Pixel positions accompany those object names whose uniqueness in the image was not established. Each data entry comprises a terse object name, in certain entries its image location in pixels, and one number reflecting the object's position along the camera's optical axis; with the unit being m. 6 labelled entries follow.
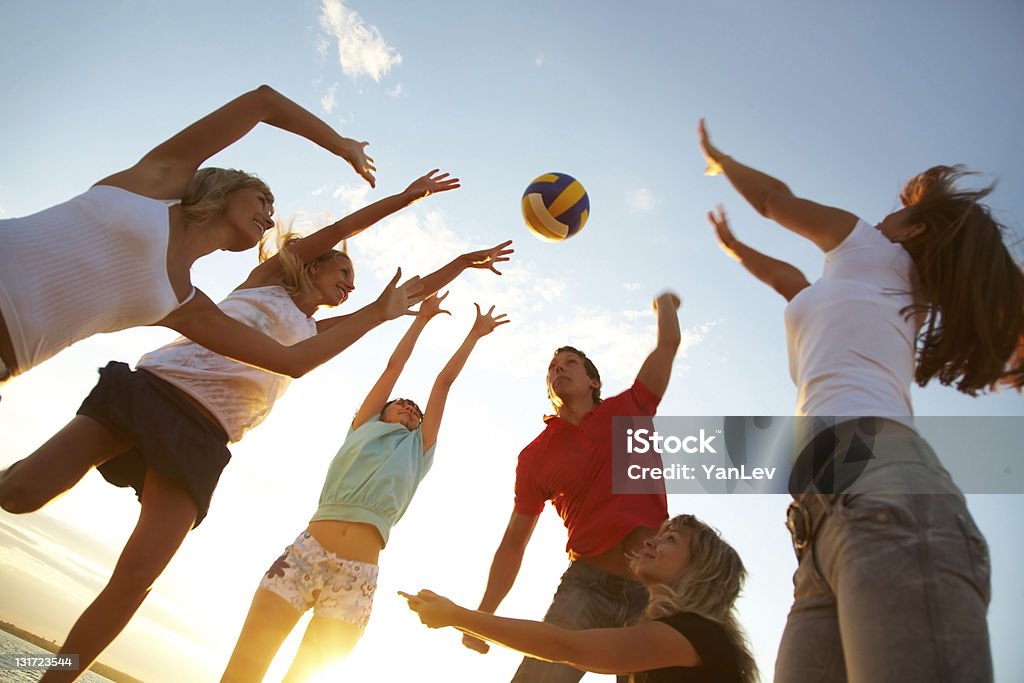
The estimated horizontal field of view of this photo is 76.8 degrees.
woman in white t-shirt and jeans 1.50
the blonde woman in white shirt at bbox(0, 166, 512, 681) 3.10
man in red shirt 3.88
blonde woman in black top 2.59
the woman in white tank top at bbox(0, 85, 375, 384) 2.19
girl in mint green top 3.98
